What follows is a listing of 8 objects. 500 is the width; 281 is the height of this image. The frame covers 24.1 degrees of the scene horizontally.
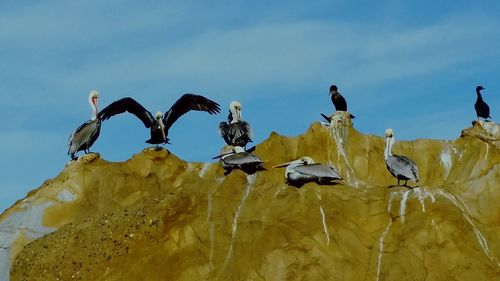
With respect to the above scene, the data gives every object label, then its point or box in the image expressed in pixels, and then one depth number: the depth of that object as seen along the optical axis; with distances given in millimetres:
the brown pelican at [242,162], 32344
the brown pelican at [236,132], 35688
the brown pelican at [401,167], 31078
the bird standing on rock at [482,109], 36375
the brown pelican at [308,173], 30609
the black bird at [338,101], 37812
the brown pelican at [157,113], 36531
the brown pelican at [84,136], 34156
